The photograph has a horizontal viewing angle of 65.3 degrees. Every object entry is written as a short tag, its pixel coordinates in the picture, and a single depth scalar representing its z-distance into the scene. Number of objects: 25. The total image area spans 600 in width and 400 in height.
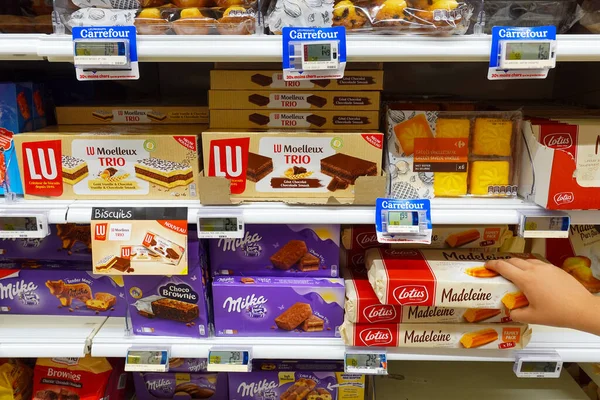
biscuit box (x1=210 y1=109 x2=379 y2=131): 1.20
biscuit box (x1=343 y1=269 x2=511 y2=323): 1.23
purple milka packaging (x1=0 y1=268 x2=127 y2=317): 1.34
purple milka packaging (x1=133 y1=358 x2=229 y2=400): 1.49
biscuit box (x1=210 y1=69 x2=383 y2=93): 1.17
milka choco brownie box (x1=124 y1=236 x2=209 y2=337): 1.26
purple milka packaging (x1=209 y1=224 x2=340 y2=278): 1.26
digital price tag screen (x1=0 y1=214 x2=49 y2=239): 1.12
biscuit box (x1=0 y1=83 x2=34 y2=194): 1.19
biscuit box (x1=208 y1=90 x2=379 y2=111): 1.18
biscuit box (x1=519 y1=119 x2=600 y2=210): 1.08
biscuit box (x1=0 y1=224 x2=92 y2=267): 1.37
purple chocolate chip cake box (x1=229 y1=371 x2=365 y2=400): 1.42
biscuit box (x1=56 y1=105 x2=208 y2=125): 1.30
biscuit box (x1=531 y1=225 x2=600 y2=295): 1.37
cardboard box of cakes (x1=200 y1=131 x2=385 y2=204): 1.13
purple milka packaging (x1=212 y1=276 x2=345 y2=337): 1.26
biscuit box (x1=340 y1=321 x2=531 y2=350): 1.25
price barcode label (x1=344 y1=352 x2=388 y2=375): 1.26
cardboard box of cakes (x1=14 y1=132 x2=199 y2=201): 1.15
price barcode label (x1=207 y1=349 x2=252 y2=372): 1.25
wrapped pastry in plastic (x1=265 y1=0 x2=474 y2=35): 1.02
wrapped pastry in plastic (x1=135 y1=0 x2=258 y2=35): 1.04
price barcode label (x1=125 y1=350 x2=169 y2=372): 1.25
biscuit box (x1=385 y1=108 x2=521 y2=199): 1.19
